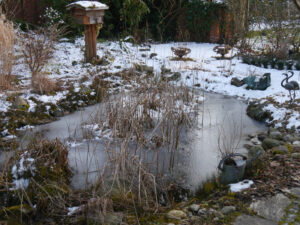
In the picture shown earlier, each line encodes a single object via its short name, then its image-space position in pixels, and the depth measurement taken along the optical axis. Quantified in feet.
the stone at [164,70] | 26.40
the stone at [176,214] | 10.17
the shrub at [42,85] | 21.34
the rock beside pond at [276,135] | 16.48
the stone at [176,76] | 23.64
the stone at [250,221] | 9.49
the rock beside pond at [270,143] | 15.49
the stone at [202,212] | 10.28
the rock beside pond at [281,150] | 14.21
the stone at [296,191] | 10.74
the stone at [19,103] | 19.17
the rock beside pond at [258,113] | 19.94
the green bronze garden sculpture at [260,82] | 23.45
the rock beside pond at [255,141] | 16.66
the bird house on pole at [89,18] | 26.30
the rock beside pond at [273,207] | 9.77
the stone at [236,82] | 24.95
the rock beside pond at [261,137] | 17.16
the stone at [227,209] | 10.19
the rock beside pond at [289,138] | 16.04
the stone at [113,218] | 9.81
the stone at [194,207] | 10.59
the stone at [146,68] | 26.37
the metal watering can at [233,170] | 12.04
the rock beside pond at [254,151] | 13.35
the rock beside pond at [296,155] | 13.54
